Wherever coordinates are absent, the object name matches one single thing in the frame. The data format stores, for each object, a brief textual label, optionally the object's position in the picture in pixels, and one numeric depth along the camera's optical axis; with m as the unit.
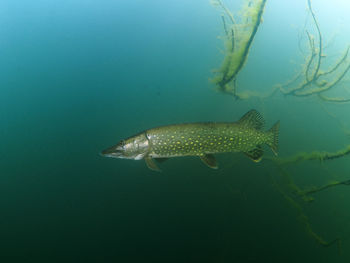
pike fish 2.83
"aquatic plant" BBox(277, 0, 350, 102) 3.49
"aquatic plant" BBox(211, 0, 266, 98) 2.72
